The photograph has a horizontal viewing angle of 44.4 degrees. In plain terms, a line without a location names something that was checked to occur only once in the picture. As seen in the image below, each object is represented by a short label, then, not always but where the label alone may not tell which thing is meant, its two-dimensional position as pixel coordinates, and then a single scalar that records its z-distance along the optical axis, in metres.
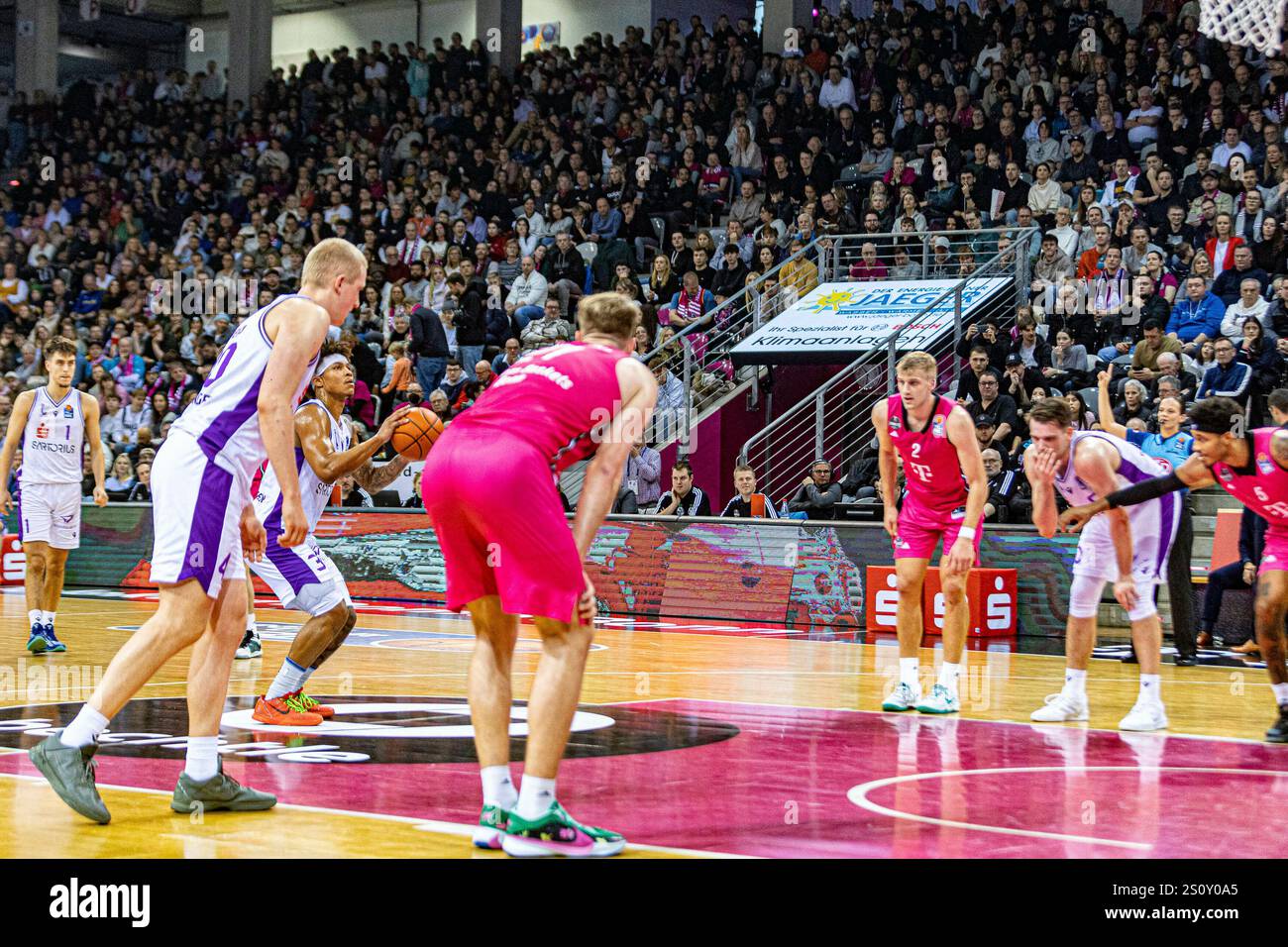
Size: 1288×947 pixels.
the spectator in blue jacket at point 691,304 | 20.17
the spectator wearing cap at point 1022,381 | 16.25
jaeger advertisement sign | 18.52
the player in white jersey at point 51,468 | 12.17
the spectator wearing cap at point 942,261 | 19.42
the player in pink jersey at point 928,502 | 8.78
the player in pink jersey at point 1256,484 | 7.85
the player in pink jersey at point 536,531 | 4.83
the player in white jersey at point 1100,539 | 8.27
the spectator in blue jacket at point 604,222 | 22.16
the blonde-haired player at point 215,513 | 5.53
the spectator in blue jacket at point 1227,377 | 14.72
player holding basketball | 7.76
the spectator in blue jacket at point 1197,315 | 16.02
